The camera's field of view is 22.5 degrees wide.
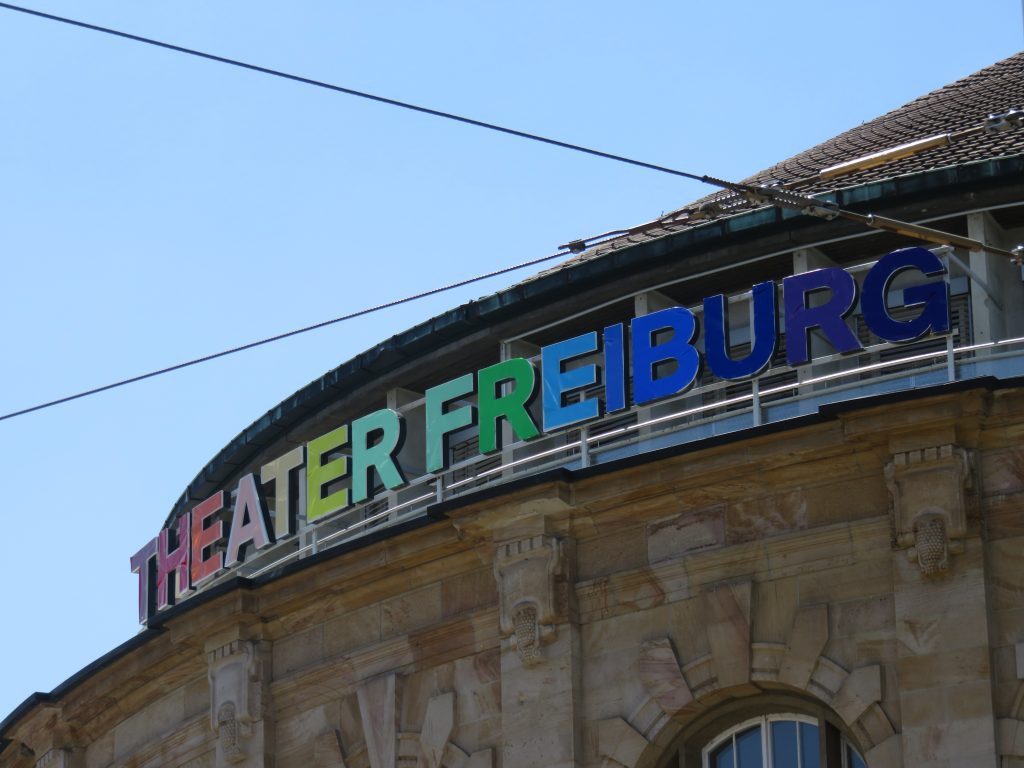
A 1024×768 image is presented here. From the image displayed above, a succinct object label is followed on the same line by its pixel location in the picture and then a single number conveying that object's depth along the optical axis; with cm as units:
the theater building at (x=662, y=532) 3253
